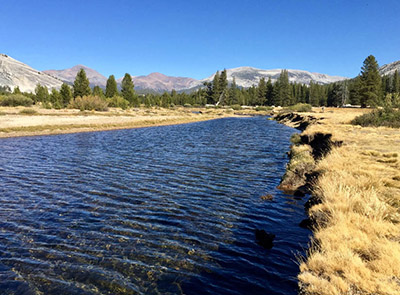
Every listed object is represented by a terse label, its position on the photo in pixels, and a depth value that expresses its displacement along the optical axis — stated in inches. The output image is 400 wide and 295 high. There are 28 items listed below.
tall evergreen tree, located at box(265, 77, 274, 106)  5408.5
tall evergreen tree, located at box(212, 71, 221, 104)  5580.7
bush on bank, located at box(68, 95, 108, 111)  2982.3
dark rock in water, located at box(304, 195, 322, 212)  383.7
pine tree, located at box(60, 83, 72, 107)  3511.3
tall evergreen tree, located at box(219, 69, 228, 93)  5553.2
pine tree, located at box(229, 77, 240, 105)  5994.1
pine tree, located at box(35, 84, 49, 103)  4462.8
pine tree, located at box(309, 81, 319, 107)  5636.3
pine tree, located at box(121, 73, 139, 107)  4441.4
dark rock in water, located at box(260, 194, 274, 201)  477.5
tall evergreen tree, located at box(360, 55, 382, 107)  3218.5
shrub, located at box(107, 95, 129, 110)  3789.4
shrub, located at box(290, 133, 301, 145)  1148.1
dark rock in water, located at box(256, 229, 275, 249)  311.7
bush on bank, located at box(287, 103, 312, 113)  3577.8
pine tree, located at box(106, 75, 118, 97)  4333.2
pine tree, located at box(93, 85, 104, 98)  4174.2
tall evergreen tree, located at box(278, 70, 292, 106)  5251.0
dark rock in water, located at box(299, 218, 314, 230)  351.9
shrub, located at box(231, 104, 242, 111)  5284.5
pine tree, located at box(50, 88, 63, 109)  3766.7
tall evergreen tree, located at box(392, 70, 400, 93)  4630.9
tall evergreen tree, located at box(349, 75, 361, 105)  4252.0
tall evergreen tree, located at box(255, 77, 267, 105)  5644.7
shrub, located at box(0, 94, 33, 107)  2967.5
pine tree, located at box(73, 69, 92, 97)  3464.6
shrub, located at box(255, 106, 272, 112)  4998.5
